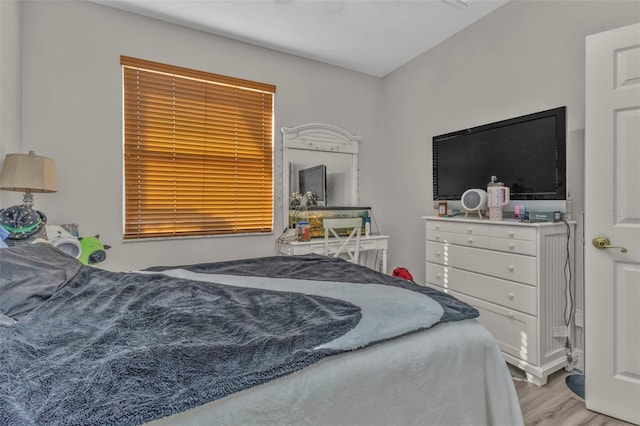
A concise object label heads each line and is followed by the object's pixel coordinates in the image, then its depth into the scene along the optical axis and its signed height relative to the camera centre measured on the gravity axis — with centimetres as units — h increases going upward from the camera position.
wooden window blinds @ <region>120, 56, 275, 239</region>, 274 +55
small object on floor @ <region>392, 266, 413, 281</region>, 266 -51
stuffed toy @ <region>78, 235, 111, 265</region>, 231 -28
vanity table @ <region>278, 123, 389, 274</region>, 331 +52
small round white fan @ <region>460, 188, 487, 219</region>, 250 +9
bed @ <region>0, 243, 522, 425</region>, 70 -38
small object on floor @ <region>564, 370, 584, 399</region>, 193 -108
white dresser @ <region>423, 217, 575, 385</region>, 203 -50
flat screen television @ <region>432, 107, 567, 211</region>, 221 +42
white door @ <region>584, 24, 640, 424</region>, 164 -5
